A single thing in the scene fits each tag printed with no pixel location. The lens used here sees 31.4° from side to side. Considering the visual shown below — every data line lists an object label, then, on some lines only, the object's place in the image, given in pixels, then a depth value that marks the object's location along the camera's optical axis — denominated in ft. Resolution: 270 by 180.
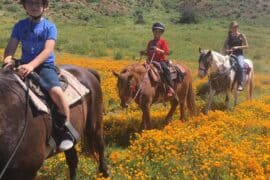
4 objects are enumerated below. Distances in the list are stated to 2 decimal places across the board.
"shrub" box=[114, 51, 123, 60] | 90.73
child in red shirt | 35.55
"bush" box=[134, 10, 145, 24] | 180.47
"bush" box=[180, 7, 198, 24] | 199.62
